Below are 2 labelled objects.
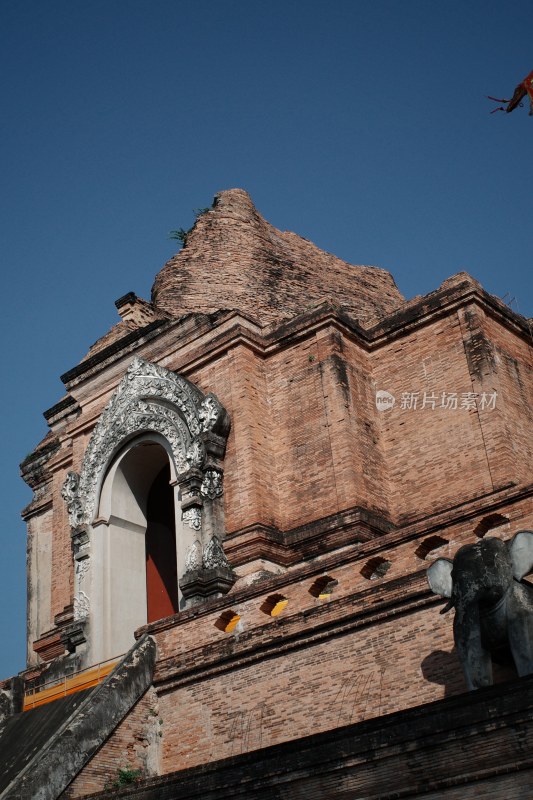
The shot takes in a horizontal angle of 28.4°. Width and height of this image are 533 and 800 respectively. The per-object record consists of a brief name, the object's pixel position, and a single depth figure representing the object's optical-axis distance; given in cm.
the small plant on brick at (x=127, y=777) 1161
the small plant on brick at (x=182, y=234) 2255
